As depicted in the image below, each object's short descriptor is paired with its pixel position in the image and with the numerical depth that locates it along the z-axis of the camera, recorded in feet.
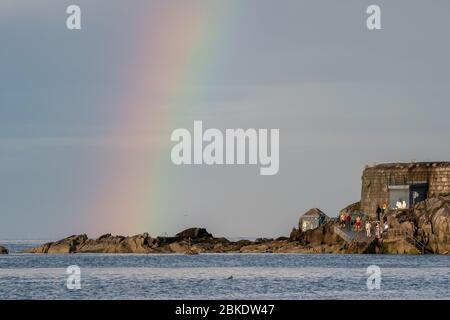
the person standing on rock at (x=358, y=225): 567.59
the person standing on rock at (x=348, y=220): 600.07
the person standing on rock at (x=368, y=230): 535.68
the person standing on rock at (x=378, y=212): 583.17
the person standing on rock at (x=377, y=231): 524.93
